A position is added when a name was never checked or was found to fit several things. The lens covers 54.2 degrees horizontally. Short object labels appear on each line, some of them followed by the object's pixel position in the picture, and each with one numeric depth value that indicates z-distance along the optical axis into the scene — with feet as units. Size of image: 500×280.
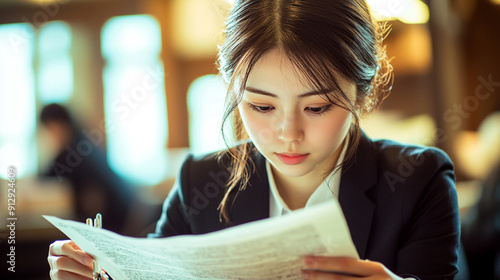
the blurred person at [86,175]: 11.80
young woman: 3.39
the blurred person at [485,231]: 6.89
